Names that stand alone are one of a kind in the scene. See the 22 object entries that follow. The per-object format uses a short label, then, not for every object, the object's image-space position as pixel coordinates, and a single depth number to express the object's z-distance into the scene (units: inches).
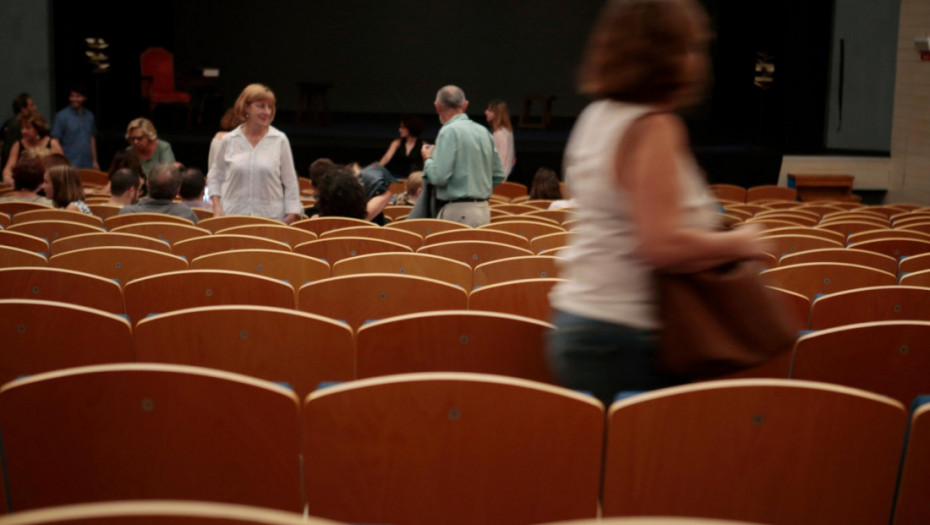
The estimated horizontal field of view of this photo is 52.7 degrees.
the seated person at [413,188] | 266.8
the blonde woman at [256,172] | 215.0
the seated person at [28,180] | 224.8
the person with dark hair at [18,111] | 367.9
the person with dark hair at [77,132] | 414.1
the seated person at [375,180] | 236.7
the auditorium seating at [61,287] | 110.4
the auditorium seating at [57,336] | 88.0
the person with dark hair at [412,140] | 316.2
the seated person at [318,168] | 245.1
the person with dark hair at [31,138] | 350.3
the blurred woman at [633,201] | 66.8
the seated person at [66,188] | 215.3
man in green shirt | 216.4
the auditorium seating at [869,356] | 88.7
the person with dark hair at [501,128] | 374.9
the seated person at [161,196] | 203.5
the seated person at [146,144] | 295.9
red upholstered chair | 651.5
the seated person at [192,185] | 226.1
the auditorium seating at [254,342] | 86.6
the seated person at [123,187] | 229.1
